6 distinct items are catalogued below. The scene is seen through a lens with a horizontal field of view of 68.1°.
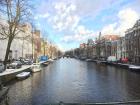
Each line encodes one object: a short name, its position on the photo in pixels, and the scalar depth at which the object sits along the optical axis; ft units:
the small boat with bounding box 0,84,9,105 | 23.92
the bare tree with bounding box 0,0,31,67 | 59.84
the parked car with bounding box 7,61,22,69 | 68.47
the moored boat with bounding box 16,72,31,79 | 55.64
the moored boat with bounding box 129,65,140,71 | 80.99
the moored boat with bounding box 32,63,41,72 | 80.30
